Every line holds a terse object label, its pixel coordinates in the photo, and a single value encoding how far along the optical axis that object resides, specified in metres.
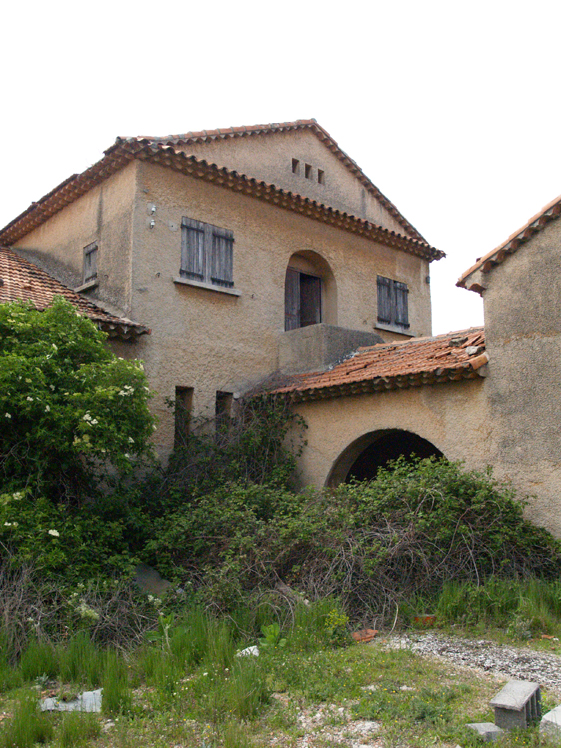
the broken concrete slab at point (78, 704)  5.28
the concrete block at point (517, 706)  4.43
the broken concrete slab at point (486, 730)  4.37
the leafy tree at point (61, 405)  7.93
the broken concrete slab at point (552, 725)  4.35
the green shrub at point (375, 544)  7.64
